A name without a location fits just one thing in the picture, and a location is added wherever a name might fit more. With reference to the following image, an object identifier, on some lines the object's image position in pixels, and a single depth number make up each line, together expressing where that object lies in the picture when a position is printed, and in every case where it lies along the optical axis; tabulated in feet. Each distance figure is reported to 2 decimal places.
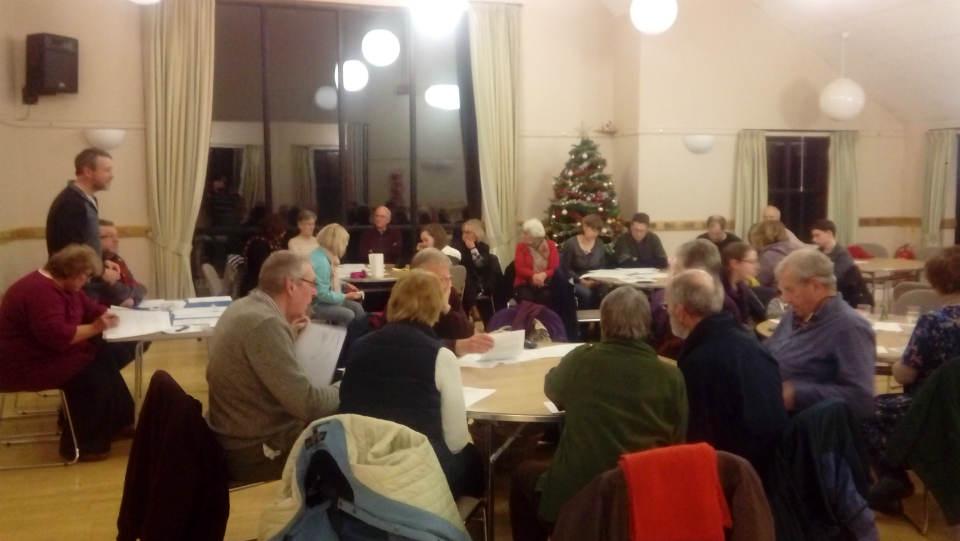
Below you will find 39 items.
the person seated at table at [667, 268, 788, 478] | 8.84
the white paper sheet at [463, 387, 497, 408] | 10.19
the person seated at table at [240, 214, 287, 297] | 23.95
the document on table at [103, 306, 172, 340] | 14.55
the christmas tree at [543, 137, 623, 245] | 28.60
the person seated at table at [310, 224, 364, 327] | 18.81
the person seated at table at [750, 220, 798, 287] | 20.63
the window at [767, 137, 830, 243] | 32.04
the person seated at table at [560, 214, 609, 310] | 24.72
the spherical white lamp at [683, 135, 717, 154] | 30.04
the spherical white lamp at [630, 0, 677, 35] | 23.57
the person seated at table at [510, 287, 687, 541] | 8.27
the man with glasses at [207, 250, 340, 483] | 9.92
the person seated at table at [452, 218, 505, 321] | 25.57
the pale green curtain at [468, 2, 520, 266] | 29.60
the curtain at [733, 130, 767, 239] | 30.66
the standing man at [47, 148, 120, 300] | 16.20
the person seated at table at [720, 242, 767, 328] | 15.38
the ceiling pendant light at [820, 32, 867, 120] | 28.94
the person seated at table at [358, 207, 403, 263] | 27.68
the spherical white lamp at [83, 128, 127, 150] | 25.79
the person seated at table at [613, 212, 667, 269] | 26.84
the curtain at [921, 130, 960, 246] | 30.53
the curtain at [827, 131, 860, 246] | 31.71
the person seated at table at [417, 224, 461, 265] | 23.73
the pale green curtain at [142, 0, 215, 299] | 26.27
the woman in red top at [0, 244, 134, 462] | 14.26
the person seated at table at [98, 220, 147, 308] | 17.48
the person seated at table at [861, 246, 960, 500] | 11.43
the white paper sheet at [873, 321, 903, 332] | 14.78
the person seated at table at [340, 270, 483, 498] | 9.14
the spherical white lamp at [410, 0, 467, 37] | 23.61
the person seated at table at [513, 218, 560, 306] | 24.43
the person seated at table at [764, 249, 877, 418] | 10.32
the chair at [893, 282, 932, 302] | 19.29
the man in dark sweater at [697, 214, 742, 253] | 26.61
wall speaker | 24.16
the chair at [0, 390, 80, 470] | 15.31
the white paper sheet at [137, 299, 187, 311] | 17.72
